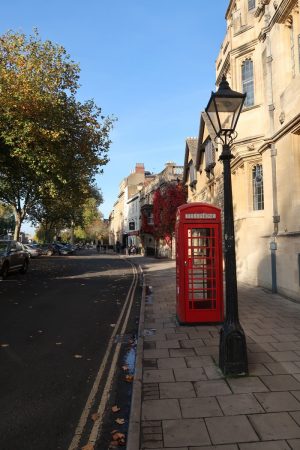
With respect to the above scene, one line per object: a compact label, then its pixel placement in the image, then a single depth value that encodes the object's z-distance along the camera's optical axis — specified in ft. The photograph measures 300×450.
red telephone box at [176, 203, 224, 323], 28.30
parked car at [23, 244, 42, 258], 149.89
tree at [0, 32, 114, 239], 55.72
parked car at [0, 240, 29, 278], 61.52
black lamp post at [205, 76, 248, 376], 17.95
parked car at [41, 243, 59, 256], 173.92
